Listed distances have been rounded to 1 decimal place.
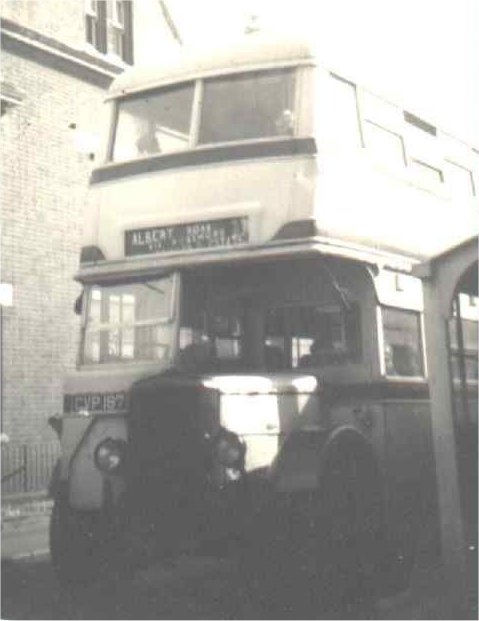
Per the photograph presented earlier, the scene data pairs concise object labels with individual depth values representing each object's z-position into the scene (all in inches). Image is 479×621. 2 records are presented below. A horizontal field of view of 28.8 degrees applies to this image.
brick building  501.4
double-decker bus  249.0
